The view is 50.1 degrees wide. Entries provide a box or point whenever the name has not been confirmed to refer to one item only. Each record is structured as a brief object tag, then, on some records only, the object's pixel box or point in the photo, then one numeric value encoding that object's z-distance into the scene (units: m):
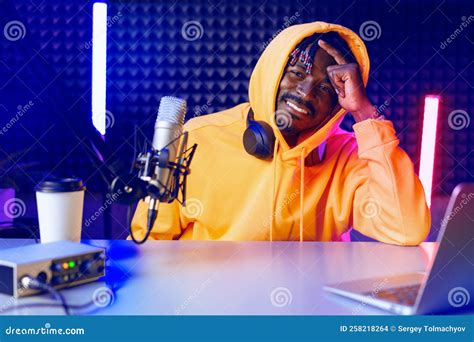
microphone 0.85
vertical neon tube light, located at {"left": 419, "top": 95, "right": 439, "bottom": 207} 2.05
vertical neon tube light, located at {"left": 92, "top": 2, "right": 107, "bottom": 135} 1.46
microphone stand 0.85
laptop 0.71
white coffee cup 0.94
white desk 0.75
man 1.44
